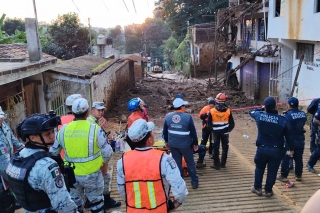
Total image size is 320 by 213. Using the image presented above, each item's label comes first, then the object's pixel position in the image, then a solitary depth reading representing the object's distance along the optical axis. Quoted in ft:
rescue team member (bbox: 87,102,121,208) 17.06
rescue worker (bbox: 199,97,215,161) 24.03
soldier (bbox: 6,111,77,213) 9.46
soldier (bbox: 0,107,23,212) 14.96
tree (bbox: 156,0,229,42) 121.53
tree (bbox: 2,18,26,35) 104.73
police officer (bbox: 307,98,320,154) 23.21
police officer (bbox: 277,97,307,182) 20.26
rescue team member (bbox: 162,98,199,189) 18.58
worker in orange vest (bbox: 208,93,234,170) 21.94
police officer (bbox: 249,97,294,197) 17.47
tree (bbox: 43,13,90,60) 82.33
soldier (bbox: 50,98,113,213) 13.74
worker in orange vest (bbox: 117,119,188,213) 9.82
